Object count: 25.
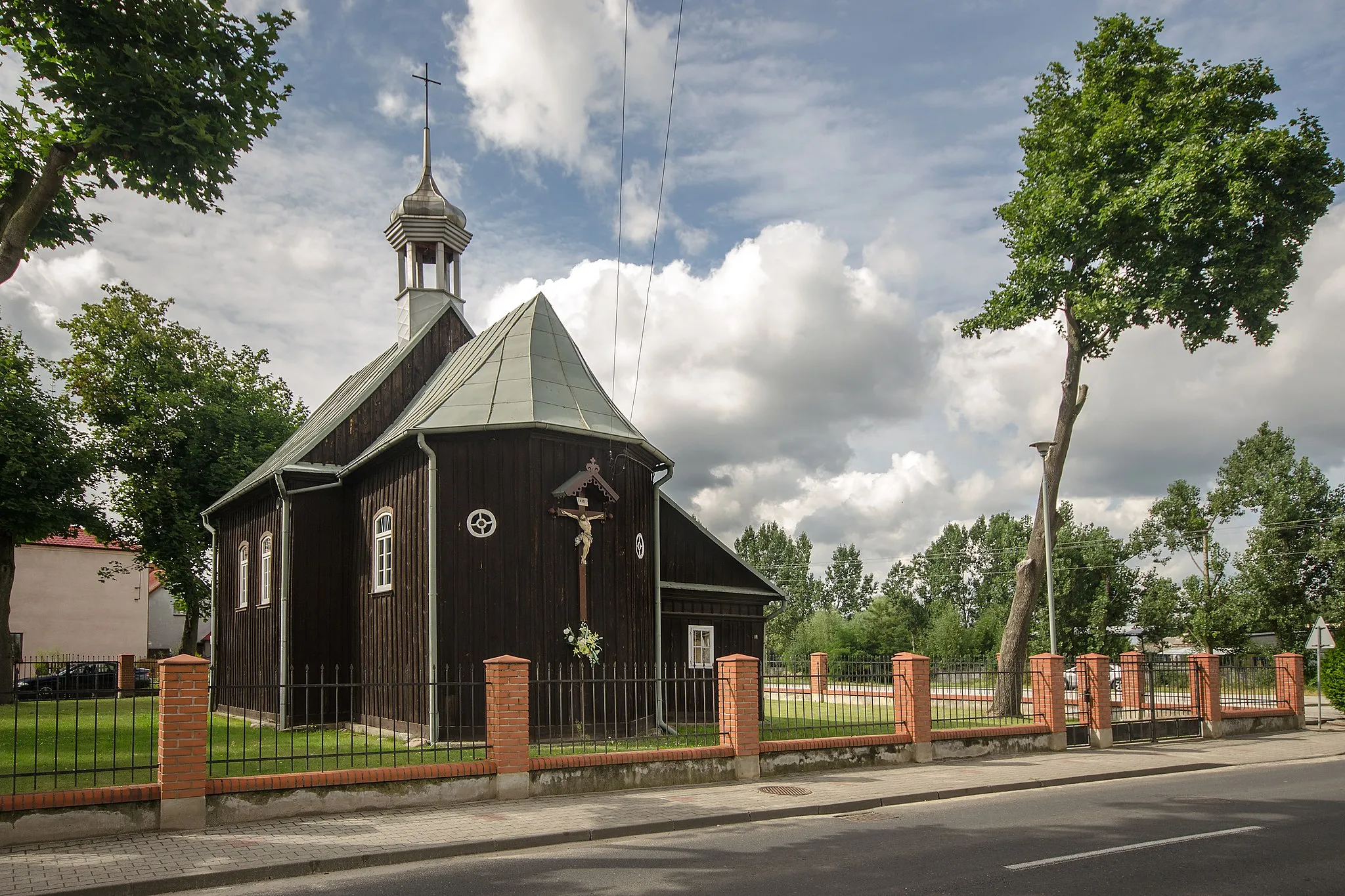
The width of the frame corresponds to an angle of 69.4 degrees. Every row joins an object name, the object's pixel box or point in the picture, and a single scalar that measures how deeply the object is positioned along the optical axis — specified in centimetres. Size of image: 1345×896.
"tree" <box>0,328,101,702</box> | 2388
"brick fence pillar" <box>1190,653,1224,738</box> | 1873
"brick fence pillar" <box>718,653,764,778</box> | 1270
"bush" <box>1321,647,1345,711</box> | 2081
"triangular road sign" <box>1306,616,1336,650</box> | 1995
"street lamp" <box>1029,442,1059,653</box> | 1777
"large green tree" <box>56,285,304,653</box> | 3119
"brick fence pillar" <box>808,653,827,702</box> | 2802
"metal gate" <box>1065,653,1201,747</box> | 1788
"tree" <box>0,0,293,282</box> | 965
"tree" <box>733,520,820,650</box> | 8150
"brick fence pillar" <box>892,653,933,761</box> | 1443
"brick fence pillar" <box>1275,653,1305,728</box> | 2044
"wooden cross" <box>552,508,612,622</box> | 1541
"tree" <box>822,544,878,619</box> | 8631
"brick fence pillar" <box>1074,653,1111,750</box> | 1680
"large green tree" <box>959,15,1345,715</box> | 1858
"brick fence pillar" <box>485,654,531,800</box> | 1098
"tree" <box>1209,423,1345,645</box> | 3984
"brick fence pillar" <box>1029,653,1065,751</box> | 1606
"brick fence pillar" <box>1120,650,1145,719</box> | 1784
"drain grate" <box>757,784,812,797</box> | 1166
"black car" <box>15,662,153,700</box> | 2895
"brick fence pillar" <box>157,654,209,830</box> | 918
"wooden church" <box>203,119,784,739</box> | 1502
